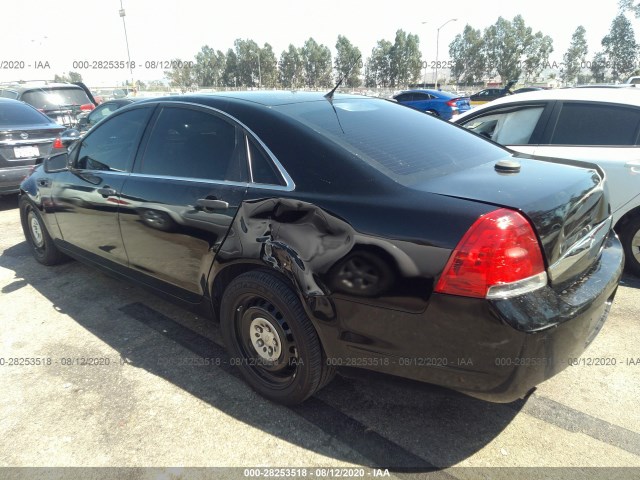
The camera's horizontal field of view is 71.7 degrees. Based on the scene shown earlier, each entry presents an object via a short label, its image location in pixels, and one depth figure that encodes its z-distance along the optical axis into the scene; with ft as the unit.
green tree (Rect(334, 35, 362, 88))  230.27
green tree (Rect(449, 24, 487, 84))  244.83
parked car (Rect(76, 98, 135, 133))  32.81
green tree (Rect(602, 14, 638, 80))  203.51
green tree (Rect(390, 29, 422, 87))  233.55
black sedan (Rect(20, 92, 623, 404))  5.64
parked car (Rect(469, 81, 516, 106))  93.61
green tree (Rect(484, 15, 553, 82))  239.09
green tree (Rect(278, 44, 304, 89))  247.70
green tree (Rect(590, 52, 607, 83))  212.62
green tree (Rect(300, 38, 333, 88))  246.68
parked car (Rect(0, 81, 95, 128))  34.47
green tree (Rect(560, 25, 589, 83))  243.81
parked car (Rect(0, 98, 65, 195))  21.62
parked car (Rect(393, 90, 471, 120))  61.16
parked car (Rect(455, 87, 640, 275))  12.31
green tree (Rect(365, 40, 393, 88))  234.70
